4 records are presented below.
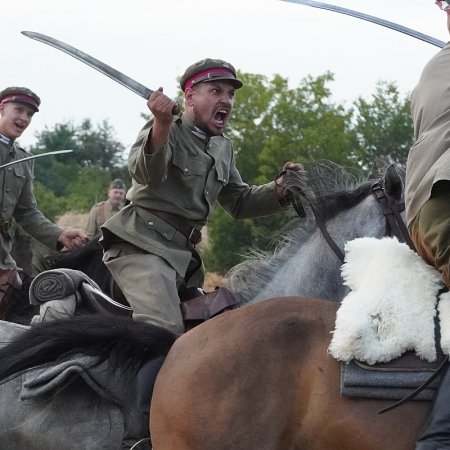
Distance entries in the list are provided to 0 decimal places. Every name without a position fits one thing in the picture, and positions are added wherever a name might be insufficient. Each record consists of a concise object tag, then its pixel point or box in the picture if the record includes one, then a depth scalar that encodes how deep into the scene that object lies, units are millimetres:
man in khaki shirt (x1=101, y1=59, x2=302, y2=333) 7125
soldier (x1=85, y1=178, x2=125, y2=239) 19589
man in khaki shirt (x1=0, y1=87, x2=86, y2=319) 9734
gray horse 5980
